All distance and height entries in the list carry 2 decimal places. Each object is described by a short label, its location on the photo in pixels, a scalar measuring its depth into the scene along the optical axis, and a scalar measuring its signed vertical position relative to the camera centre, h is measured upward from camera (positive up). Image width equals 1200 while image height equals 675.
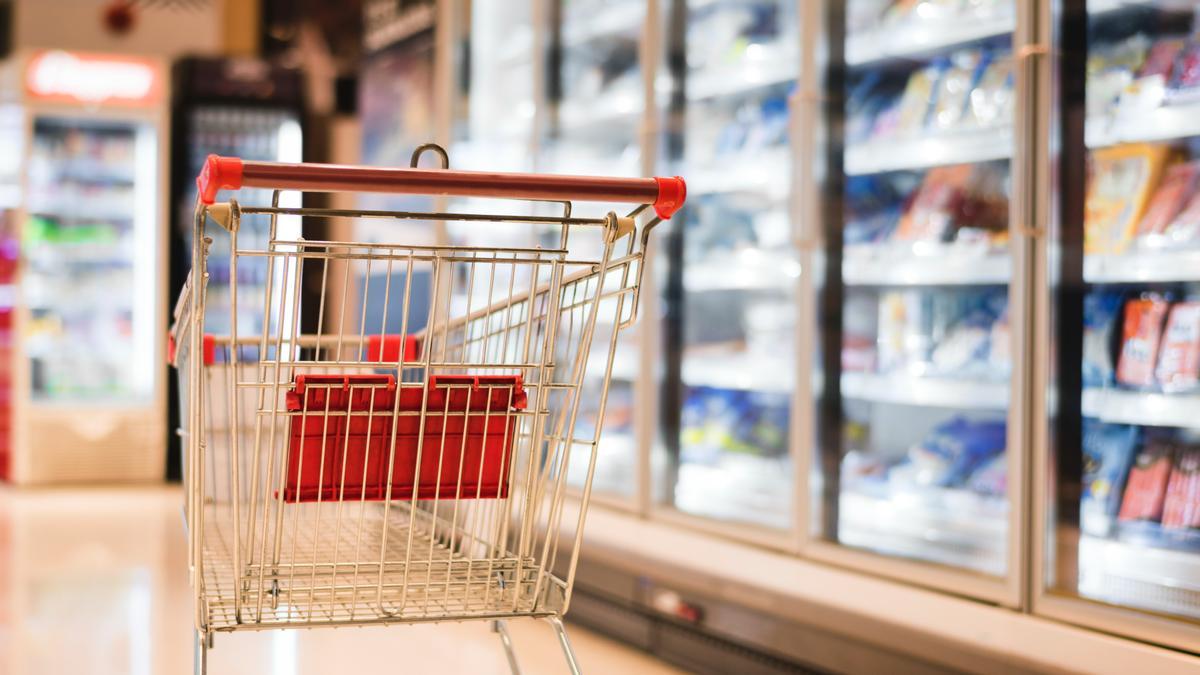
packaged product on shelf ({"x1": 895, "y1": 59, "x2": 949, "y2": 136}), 3.24 +0.78
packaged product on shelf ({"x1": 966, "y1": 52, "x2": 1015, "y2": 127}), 2.98 +0.73
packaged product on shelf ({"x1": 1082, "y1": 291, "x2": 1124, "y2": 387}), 2.62 +0.12
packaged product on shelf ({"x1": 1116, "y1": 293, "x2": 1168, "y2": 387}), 2.62 +0.11
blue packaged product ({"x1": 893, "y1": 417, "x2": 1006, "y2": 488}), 3.15 -0.17
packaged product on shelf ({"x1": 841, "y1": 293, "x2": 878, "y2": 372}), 3.32 +0.12
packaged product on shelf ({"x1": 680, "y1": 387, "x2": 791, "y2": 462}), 3.92 -0.14
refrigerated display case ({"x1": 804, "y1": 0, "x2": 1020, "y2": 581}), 2.99 +0.26
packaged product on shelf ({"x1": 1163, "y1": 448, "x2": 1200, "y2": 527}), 2.52 -0.22
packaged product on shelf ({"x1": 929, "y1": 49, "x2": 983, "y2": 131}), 3.09 +0.77
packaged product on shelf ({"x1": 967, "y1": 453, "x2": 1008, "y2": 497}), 3.06 -0.24
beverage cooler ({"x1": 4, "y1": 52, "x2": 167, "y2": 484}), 6.57 +0.52
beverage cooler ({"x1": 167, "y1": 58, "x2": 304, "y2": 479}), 6.77 +1.36
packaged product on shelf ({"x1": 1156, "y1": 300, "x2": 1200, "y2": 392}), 2.54 +0.09
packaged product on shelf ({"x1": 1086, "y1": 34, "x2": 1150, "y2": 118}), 2.59 +0.67
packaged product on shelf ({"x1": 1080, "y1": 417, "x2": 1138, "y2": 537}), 2.65 -0.19
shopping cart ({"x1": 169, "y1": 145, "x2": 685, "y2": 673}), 1.53 -0.11
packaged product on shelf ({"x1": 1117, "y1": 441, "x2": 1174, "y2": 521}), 2.62 -0.20
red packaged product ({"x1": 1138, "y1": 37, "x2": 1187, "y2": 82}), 2.57 +0.71
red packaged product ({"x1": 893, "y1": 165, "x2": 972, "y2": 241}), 3.14 +0.48
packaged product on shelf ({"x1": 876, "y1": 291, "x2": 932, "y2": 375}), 3.28 +0.15
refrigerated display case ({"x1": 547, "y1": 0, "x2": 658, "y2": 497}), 4.36 +0.94
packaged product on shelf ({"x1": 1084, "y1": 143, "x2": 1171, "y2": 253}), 2.64 +0.44
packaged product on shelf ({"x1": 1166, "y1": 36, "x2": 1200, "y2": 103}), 2.50 +0.65
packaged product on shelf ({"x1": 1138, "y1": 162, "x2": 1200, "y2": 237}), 2.62 +0.42
